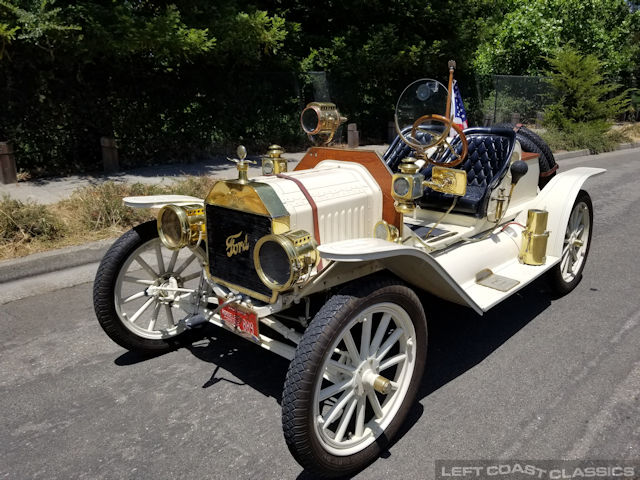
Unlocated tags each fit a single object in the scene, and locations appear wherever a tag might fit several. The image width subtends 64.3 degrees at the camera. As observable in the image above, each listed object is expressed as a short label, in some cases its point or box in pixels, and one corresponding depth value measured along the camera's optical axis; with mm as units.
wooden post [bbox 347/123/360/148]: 11945
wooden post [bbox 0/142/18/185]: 7461
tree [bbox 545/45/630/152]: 13930
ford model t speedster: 2310
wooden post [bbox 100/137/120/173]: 8609
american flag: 5016
